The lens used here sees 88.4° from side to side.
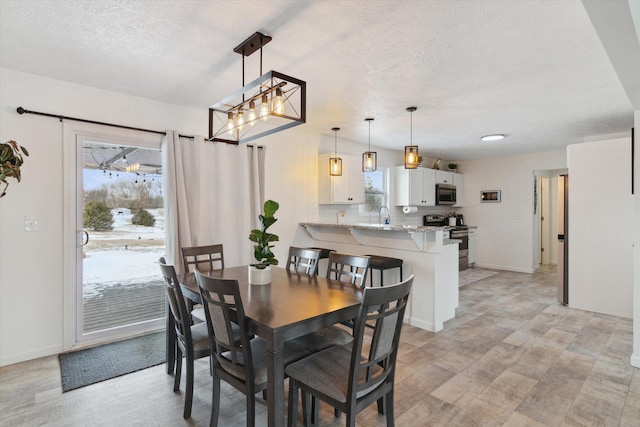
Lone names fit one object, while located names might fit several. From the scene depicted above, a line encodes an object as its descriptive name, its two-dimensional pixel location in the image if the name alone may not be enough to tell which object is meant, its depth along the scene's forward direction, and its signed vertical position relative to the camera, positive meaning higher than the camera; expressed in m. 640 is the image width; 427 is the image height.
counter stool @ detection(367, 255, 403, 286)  3.58 -0.58
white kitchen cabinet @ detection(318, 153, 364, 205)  5.00 +0.43
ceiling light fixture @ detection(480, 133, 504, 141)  5.10 +1.14
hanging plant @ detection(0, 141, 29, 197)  2.39 +0.38
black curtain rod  2.82 +0.87
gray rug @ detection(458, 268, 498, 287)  5.83 -1.26
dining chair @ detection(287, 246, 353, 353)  2.10 -0.85
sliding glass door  3.24 -0.28
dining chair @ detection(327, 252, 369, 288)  2.45 -0.41
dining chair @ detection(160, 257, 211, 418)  2.08 -0.82
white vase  2.41 -0.48
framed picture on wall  7.02 +0.29
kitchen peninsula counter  3.53 -0.59
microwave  6.89 +0.33
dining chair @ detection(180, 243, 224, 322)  3.06 -0.41
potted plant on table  2.36 -0.31
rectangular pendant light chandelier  2.04 +0.75
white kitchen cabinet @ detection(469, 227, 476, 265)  7.21 -0.80
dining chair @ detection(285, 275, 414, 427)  1.52 -0.83
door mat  2.58 -1.29
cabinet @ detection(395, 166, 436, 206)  6.28 +0.45
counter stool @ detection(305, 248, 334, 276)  4.21 -0.55
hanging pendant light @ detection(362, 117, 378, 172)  4.33 +0.66
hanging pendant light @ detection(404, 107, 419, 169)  3.78 +0.62
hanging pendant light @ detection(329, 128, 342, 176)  4.69 +0.63
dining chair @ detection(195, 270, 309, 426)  1.68 -0.77
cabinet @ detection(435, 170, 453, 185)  6.92 +0.70
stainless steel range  6.72 -0.46
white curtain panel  3.52 +0.20
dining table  1.55 -0.54
